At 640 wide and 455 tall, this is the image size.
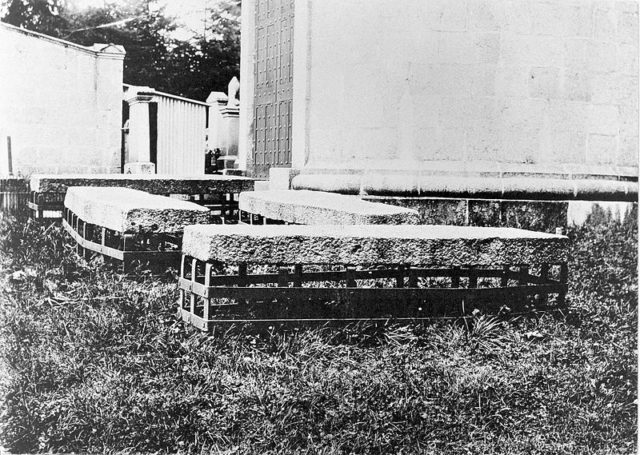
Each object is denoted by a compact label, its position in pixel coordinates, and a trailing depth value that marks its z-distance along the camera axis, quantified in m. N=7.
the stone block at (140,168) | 17.81
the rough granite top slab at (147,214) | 6.27
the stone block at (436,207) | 8.11
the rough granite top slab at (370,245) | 4.77
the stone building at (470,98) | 8.05
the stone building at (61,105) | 15.89
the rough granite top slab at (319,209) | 6.31
